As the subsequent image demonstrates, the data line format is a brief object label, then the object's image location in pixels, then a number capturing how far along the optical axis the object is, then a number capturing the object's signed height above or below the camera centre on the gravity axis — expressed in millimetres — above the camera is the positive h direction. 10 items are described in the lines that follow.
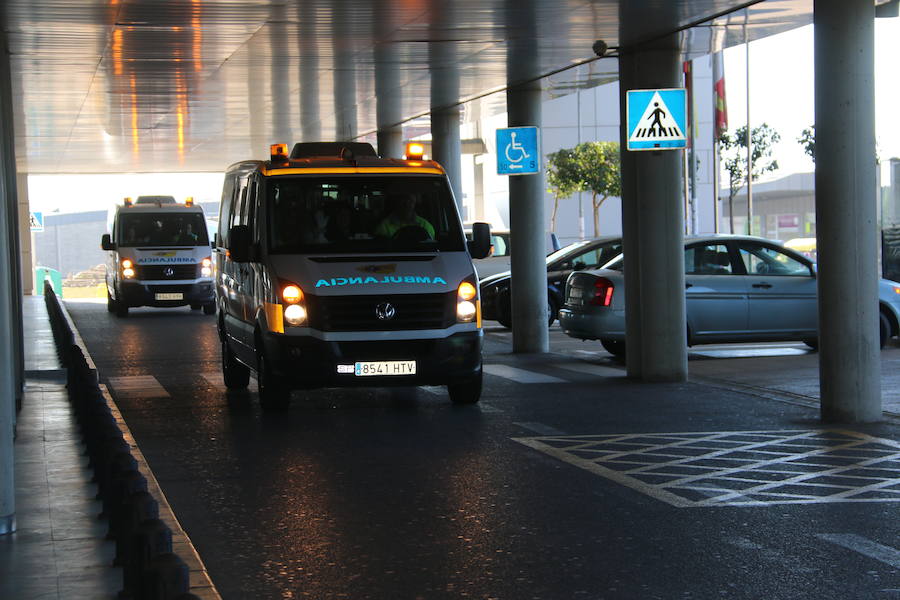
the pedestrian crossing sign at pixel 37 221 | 45562 +1296
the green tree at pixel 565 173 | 50719 +2520
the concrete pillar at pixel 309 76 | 13740 +2390
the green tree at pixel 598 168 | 50406 +2641
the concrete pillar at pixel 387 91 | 14750 +2348
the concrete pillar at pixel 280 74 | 14091 +2386
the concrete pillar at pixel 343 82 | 14283 +2383
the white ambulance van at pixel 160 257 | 29125 -34
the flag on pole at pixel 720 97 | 41406 +4229
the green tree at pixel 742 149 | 55344 +3435
